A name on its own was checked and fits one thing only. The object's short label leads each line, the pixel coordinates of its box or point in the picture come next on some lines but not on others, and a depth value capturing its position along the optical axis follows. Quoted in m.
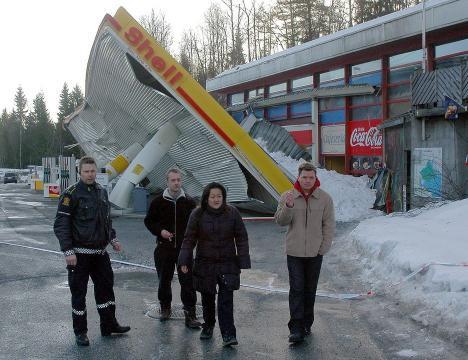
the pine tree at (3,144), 106.75
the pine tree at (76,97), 94.56
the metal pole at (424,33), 19.14
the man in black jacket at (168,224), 6.42
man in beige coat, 5.68
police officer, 5.60
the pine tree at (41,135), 94.84
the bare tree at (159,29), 65.31
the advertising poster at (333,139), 26.08
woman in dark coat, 5.58
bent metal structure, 16.95
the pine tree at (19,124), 100.44
